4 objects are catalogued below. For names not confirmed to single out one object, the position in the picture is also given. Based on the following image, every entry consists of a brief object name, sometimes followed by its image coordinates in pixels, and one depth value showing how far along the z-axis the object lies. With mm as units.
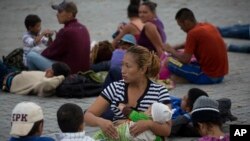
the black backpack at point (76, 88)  15411
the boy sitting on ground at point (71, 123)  8709
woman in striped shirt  9909
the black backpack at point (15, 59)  17870
